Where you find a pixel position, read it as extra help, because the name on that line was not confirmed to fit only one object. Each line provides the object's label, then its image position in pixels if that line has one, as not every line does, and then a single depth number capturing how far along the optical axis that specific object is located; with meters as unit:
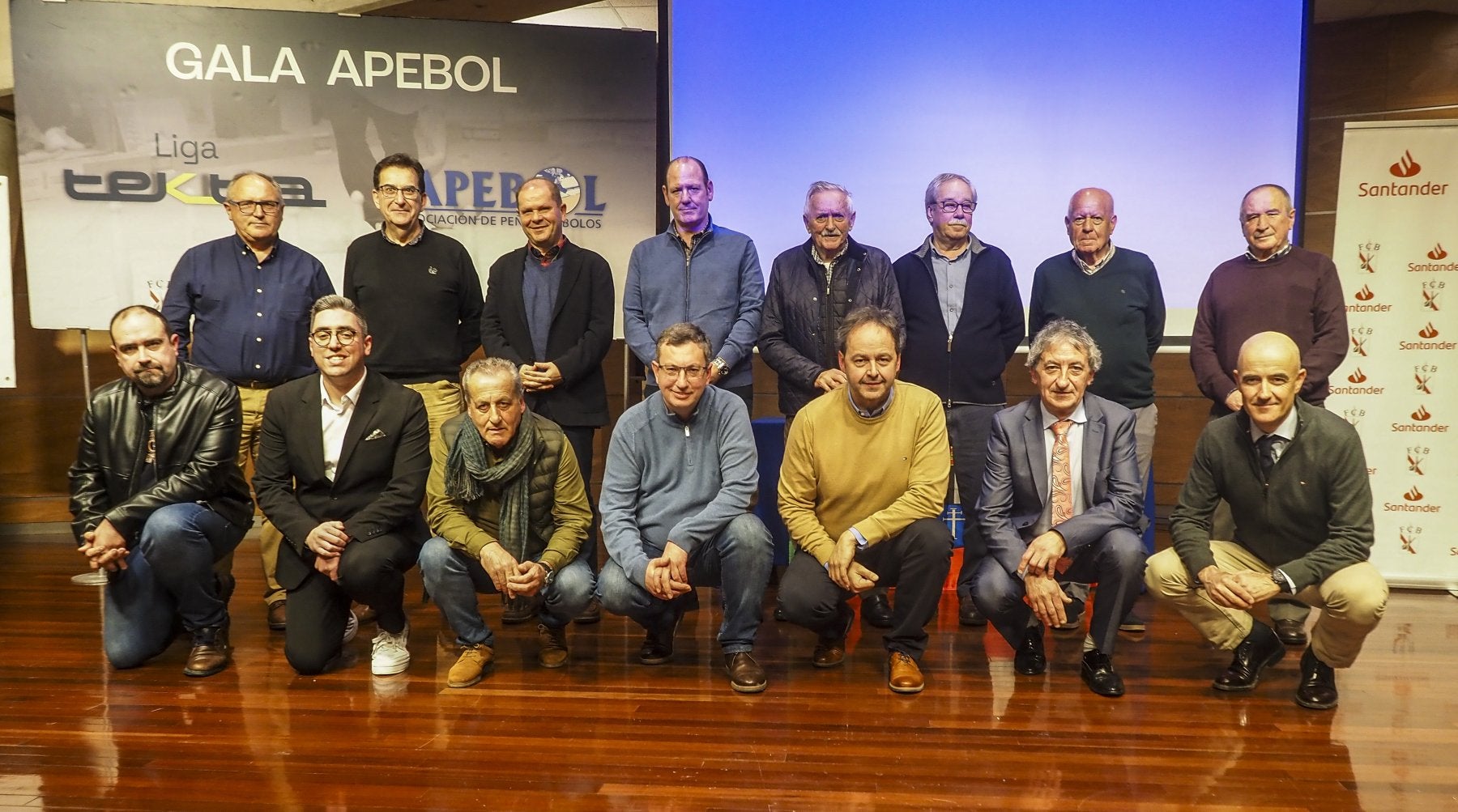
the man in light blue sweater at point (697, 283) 3.74
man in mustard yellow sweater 2.97
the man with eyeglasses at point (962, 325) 3.72
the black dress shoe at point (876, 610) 3.62
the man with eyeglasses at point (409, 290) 3.71
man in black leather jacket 3.09
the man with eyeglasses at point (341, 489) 3.06
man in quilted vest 3.00
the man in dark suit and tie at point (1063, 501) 2.99
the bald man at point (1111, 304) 3.73
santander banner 4.24
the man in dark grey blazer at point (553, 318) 3.67
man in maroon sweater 3.57
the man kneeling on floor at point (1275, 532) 2.78
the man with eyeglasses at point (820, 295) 3.69
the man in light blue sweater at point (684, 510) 2.99
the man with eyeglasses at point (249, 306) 3.64
